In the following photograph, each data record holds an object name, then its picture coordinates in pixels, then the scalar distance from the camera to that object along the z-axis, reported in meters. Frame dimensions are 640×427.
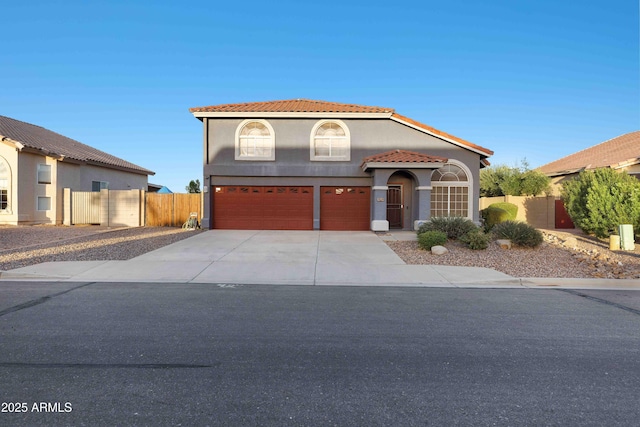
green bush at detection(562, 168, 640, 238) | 14.52
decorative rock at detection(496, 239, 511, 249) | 13.09
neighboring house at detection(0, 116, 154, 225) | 20.83
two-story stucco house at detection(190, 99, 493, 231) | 19.89
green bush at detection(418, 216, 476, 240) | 14.04
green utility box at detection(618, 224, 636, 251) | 13.50
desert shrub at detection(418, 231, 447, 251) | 12.93
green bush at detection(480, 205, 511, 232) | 20.70
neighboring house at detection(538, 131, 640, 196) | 24.78
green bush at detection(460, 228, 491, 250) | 12.58
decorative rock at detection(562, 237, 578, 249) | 13.87
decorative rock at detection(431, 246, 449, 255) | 12.39
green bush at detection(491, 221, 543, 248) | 13.15
